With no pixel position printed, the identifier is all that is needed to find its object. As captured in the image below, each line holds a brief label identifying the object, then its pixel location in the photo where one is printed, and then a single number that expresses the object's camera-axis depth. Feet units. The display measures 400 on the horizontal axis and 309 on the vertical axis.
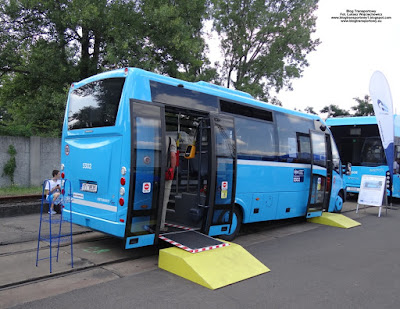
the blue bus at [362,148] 44.68
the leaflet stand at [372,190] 35.81
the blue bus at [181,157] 16.93
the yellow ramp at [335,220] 29.76
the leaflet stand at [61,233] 18.98
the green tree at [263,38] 71.05
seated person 27.91
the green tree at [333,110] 107.98
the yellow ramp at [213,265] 15.24
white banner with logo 35.33
